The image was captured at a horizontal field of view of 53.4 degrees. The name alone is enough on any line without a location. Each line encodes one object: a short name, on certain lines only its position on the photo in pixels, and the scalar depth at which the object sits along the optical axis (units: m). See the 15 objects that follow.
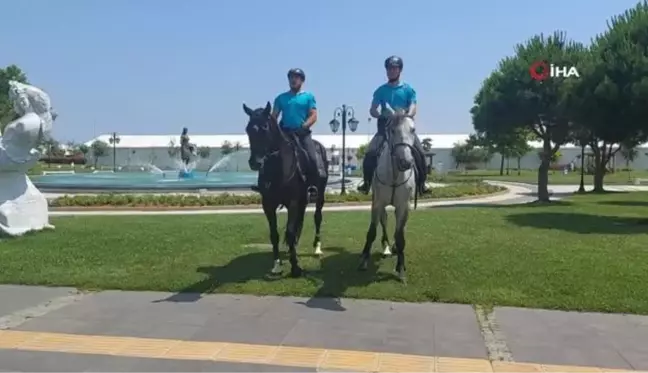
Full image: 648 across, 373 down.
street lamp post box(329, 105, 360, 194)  35.66
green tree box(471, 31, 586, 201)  30.55
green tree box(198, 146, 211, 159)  100.68
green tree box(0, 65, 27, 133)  73.62
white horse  8.91
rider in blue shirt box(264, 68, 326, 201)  9.79
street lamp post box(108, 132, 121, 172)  96.18
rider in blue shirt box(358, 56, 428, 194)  9.70
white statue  13.23
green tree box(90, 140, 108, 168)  103.50
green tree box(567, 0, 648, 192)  17.41
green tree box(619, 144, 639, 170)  70.01
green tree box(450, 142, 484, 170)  96.94
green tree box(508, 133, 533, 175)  72.57
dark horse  8.81
